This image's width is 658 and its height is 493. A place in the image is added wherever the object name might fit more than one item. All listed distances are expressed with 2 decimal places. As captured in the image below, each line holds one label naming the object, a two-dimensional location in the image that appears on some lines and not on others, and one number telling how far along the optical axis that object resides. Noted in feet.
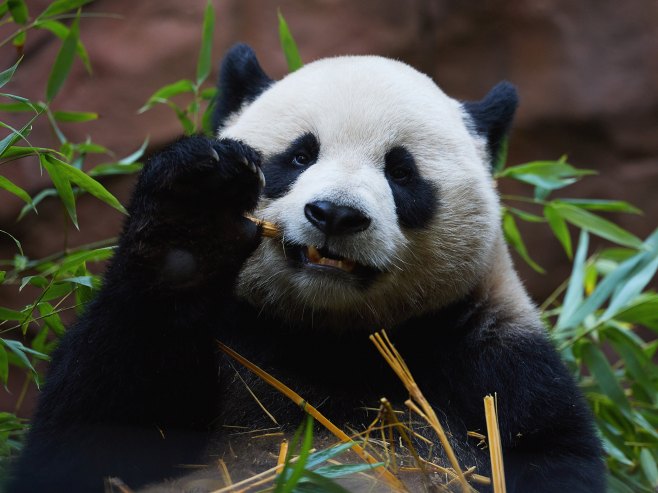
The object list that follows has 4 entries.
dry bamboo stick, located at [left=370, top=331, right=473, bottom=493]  12.35
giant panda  13.21
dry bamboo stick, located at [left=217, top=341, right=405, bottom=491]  12.94
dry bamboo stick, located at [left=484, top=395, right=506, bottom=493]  13.19
